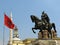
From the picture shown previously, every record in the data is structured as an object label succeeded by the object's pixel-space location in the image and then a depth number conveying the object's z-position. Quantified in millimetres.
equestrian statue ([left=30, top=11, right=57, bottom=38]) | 28531
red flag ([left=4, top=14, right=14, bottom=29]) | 30323
